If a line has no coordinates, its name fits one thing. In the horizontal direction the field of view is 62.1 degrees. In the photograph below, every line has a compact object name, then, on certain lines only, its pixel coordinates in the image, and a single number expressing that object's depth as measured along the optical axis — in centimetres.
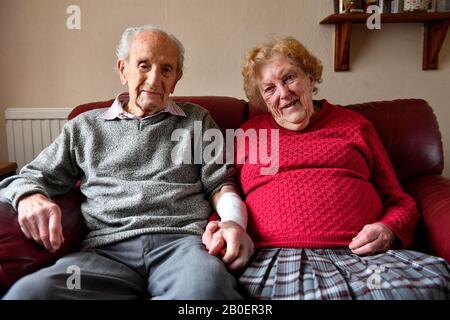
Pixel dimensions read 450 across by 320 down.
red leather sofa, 108
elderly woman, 88
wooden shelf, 164
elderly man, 90
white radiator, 181
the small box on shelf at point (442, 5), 169
